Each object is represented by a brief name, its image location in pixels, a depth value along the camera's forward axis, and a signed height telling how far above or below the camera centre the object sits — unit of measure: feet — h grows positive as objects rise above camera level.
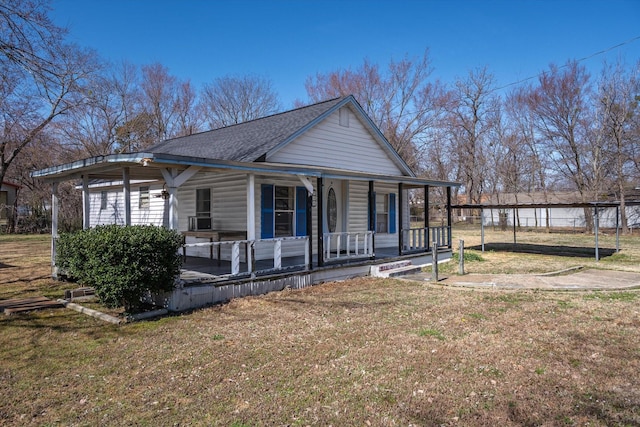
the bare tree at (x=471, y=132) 122.93 +27.70
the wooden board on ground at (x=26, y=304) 23.98 -4.53
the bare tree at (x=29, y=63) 28.37 +12.00
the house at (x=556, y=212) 115.14 +3.23
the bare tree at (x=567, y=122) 107.55 +26.27
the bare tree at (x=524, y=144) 118.11 +22.64
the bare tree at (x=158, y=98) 119.65 +37.51
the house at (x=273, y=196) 27.22 +2.91
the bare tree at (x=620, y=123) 98.89 +23.72
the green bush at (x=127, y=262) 21.06 -1.80
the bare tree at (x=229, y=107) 134.10 +38.68
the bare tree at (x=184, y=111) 125.55 +34.95
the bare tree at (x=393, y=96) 117.50 +36.20
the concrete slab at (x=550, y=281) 32.39 -4.87
